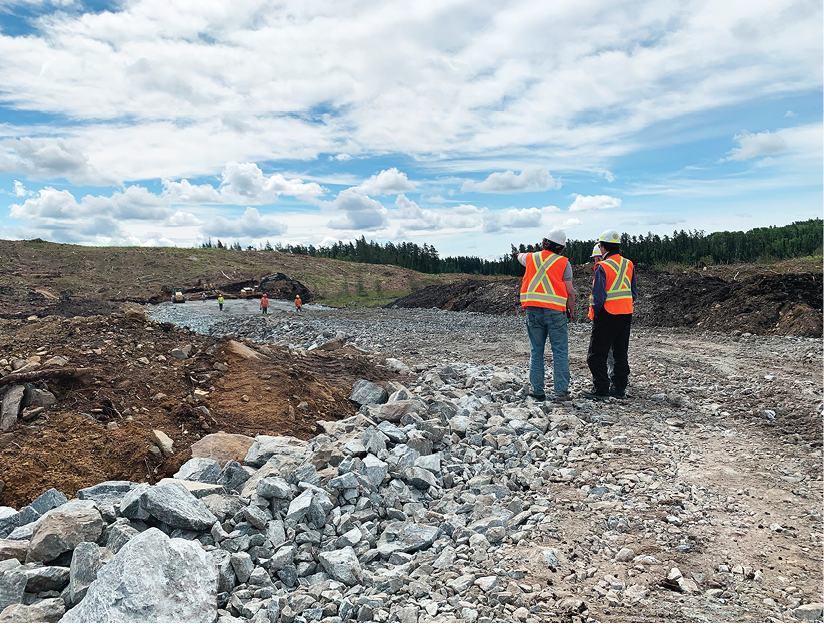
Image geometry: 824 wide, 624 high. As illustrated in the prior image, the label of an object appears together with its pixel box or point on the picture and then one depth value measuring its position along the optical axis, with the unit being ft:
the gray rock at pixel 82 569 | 9.98
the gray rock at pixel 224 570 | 10.69
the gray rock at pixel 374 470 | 14.76
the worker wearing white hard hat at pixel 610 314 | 23.16
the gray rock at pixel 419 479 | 15.26
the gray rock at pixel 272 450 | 16.37
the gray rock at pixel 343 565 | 11.11
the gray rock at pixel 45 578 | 10.18
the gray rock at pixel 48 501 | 13.17
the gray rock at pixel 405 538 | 12.24
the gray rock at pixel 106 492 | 13.47
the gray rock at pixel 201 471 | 14.79
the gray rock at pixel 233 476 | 14.57
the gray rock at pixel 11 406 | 18.39
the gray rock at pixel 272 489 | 12.87
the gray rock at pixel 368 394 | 25.40
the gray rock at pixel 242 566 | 10.99
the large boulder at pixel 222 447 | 17.34
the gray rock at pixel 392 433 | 17.81
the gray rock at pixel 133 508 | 11.78
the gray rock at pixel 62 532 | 10.68
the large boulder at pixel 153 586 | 9.12
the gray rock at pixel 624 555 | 11.16
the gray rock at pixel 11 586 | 9.86
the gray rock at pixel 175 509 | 11.64
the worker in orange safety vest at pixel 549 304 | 22.86
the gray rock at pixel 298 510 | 12.57
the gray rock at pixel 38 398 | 19.70
